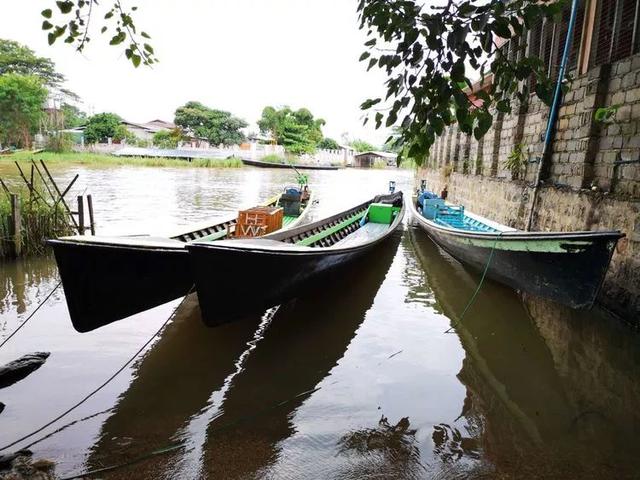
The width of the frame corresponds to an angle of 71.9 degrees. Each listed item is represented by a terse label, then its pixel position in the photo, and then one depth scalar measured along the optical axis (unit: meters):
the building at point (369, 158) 55.21
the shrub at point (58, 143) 34.69
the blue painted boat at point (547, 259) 4.46
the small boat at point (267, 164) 41.19
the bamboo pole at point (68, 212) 7.35
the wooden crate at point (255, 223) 7.20
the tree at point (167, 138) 42.54
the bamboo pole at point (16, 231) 6.84
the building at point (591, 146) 5.38
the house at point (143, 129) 46.04
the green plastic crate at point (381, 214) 10.04
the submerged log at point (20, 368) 3.56
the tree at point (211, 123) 44.00
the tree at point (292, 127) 46.31
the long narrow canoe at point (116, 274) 3.90
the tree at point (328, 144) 52.98
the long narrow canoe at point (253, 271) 3.80
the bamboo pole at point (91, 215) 7.99
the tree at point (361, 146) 61.81
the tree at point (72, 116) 44.65
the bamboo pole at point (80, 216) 7.70
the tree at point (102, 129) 41.28
